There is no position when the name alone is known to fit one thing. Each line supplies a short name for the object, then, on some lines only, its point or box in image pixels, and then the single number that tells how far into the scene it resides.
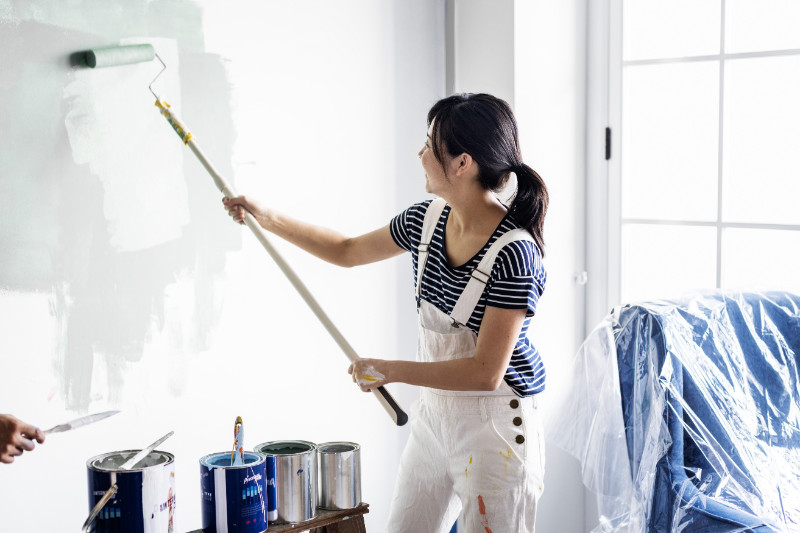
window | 2.21
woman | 1.44
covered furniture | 1.72
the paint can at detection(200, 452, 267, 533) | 1.40
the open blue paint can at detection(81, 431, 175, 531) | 1.28
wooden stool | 1.55
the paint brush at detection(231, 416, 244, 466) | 1.43
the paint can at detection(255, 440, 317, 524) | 1.50
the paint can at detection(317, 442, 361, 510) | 1.56
